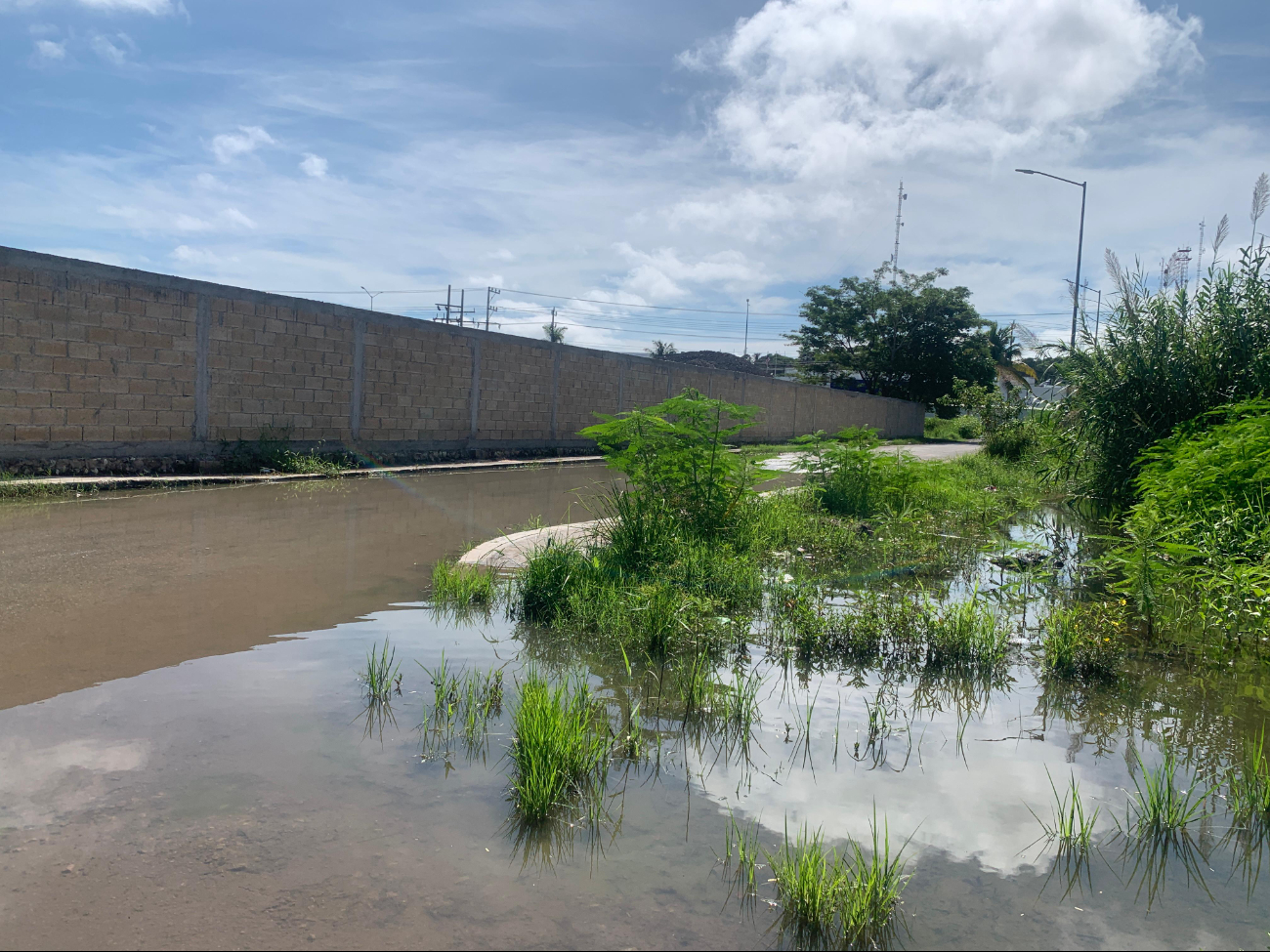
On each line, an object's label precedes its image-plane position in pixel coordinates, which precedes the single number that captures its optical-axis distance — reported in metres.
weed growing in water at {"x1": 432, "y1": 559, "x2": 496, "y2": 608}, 6.21
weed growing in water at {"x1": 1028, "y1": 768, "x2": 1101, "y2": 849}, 3.02
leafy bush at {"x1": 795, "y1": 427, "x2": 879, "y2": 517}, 10.82
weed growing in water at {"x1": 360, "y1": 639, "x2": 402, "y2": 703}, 4.27
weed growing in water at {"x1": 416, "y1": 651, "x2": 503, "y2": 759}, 3.79
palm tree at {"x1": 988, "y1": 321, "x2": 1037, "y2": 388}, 56.09
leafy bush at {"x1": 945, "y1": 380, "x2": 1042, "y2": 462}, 20.97
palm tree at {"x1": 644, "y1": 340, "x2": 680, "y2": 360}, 90.75
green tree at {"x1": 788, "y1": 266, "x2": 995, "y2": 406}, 51.75
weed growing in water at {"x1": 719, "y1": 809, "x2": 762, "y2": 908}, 2.72
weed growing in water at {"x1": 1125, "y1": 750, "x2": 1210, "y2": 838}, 3.14
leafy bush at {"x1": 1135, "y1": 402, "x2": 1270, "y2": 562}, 6.07
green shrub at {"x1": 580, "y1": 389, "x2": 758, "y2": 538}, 7.59
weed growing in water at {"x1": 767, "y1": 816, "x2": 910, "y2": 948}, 2.49
